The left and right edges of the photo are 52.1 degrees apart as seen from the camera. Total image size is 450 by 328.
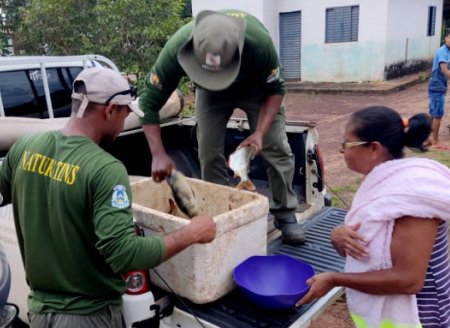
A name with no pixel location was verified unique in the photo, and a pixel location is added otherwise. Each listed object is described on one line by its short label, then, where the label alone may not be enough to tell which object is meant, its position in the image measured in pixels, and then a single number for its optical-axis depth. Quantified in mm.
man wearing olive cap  2693
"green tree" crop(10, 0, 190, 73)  9258
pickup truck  2180
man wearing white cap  1705
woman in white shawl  1645
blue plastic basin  2139
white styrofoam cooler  2184
